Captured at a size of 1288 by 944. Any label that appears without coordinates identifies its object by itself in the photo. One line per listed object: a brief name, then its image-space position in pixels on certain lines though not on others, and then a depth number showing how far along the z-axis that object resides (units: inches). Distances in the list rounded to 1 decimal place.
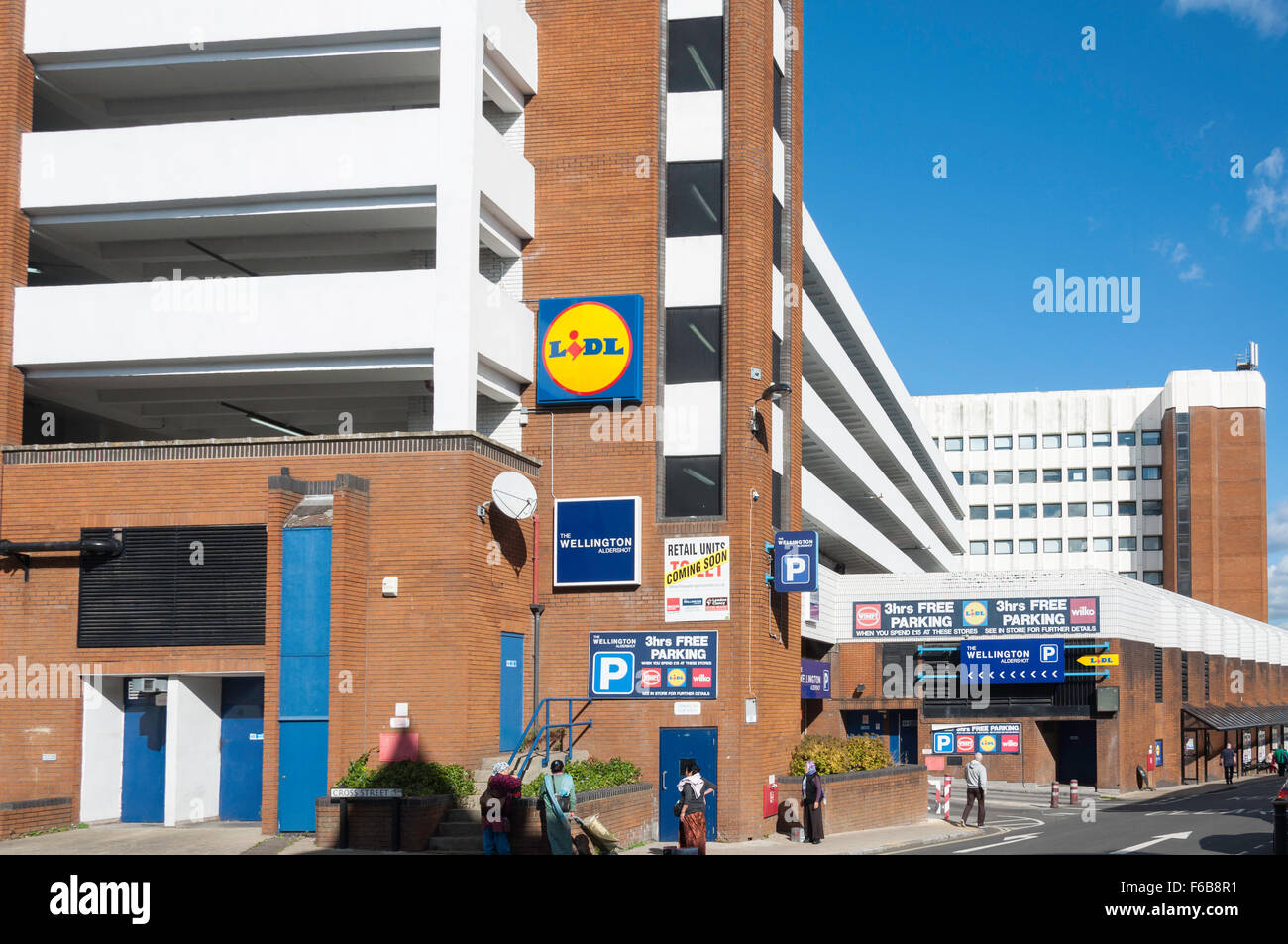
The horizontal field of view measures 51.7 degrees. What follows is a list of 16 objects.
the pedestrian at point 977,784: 1150.5
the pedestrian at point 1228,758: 2135.8
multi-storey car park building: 915.4
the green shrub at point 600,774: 934.4
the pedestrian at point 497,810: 730.2
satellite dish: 927.7
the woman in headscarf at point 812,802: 998.4
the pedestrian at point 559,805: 695.7
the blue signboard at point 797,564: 1071.0
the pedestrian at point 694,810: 733.3
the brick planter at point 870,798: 1052.5
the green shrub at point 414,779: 839.1
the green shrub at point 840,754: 1103.6
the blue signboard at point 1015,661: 1845.5
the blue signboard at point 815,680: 1550.2
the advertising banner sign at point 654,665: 1022.4
